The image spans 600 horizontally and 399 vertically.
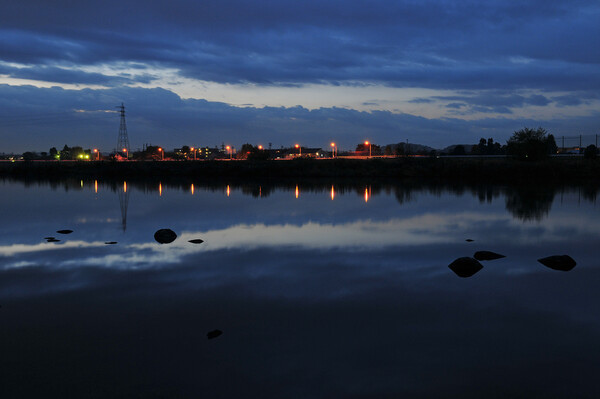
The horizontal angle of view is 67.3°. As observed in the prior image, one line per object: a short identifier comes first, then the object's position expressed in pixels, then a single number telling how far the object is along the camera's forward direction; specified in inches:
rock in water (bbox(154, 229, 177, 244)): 1018.9
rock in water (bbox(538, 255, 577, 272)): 770.1
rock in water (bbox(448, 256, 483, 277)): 725.4
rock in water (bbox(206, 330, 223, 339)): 470.6
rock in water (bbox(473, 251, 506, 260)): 842.8
